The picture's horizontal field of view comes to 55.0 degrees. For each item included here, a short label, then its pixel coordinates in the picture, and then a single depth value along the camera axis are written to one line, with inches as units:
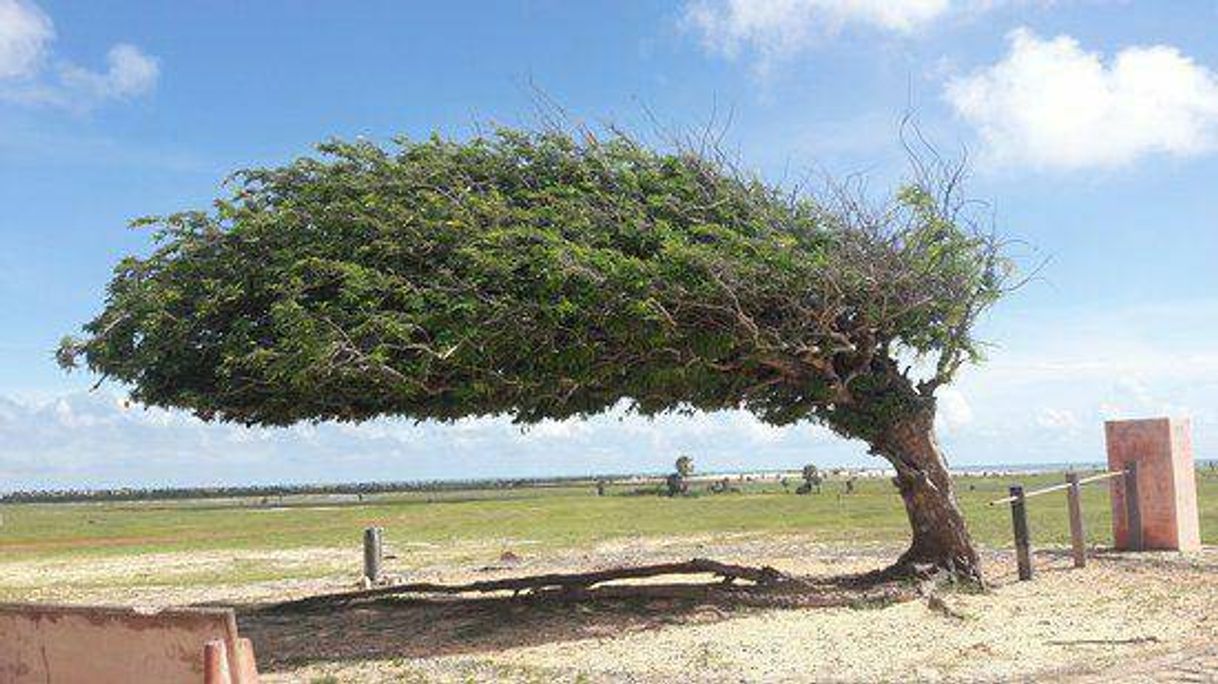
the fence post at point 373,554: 964.0
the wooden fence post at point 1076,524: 854.5
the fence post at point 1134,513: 971.9
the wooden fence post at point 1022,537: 773.3
